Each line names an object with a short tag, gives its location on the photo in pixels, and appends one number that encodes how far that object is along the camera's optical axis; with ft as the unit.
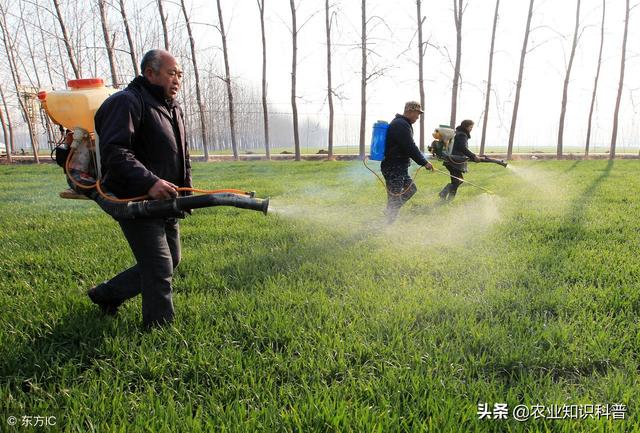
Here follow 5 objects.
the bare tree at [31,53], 84.18
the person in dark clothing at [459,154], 25.91
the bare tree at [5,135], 70.75
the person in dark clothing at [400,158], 19.22
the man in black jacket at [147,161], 7.76
